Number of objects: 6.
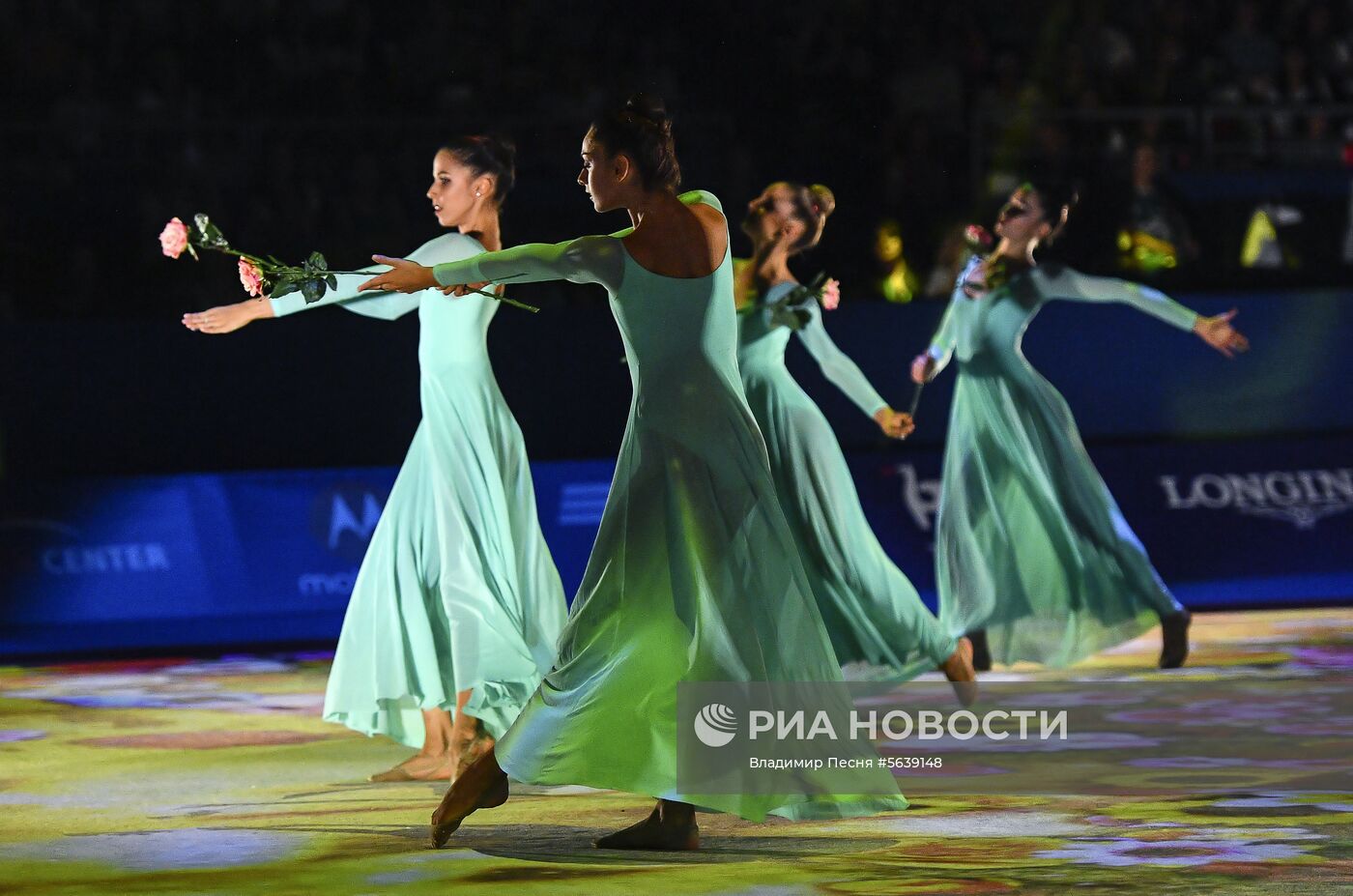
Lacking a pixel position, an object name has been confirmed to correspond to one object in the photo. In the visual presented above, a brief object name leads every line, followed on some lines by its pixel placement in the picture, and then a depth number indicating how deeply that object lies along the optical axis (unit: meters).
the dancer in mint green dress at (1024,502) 17.41
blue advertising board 20.55
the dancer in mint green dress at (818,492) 15.37
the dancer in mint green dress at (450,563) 13.02
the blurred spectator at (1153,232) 24.02
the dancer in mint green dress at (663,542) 10.12
